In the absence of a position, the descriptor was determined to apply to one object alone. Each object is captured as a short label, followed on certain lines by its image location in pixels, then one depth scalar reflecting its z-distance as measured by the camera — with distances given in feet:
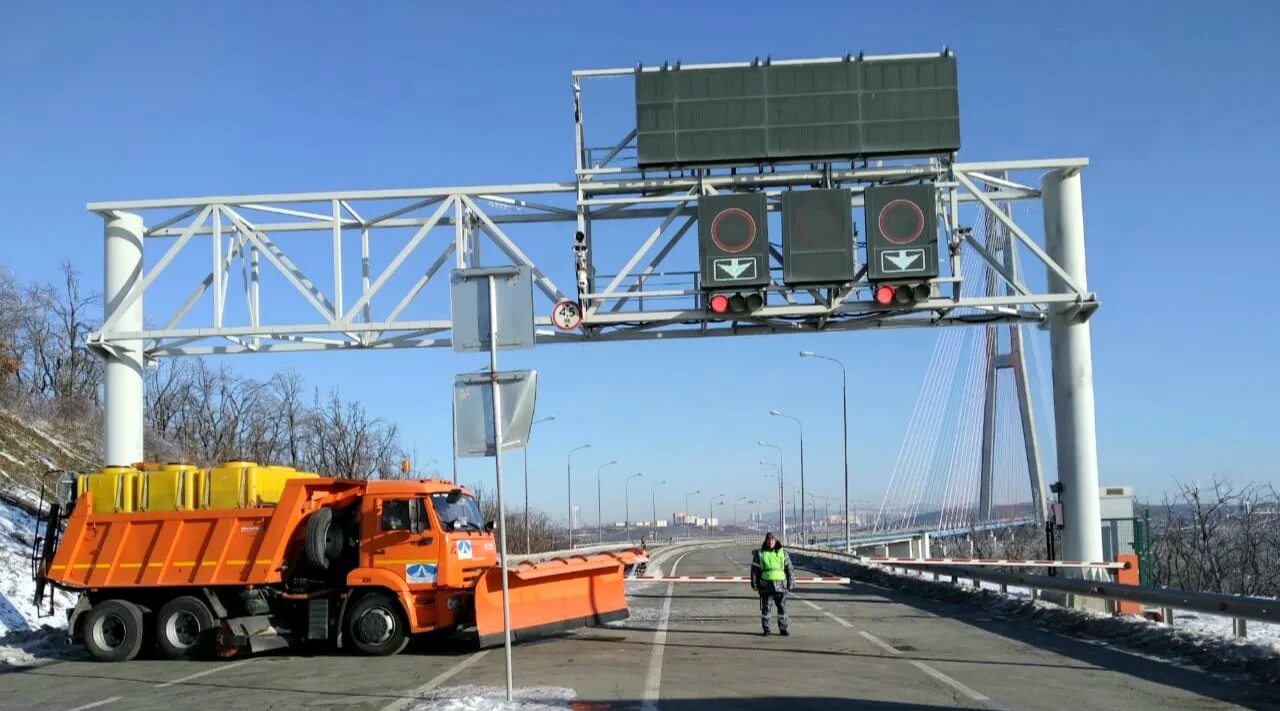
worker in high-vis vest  59.62
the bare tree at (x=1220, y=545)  117.29
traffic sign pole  35.83
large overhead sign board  68.95
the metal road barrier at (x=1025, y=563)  74.28
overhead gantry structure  71.41
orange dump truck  56.08
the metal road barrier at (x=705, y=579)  71.28
